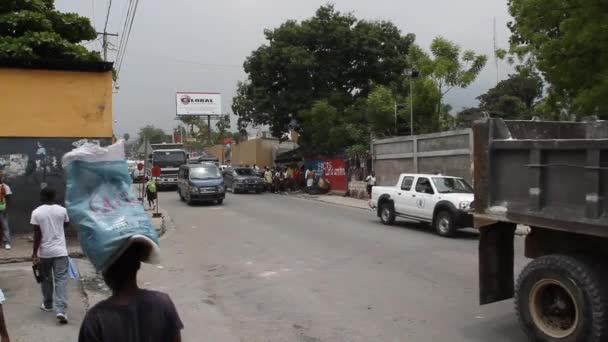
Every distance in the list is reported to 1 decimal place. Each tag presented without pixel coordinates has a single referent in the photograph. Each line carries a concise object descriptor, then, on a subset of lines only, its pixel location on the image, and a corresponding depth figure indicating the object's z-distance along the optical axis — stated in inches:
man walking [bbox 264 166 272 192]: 1322.6
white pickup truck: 528.2
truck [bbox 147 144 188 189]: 1405.0
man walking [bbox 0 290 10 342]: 164.2
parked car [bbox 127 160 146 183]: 1602.0
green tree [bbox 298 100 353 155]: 1206.9
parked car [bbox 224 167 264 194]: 1246.3
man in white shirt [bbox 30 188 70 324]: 251.0
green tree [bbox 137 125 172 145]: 4507.9
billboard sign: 3105.3
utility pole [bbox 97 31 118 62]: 1061.2
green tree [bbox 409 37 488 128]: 953.5
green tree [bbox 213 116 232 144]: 3265.3
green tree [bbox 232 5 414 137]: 1330.0
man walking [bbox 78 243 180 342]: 91.6
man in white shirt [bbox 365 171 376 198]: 959.6
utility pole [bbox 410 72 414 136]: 978.1
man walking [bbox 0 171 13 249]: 450.9
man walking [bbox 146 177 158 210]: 838.9
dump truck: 195.2
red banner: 1149.7
